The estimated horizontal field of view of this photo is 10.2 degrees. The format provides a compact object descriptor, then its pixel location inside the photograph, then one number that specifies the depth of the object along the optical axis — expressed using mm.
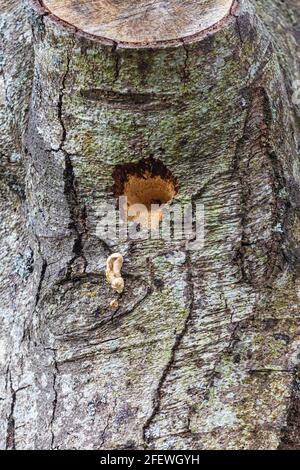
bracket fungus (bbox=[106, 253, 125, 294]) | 1316
